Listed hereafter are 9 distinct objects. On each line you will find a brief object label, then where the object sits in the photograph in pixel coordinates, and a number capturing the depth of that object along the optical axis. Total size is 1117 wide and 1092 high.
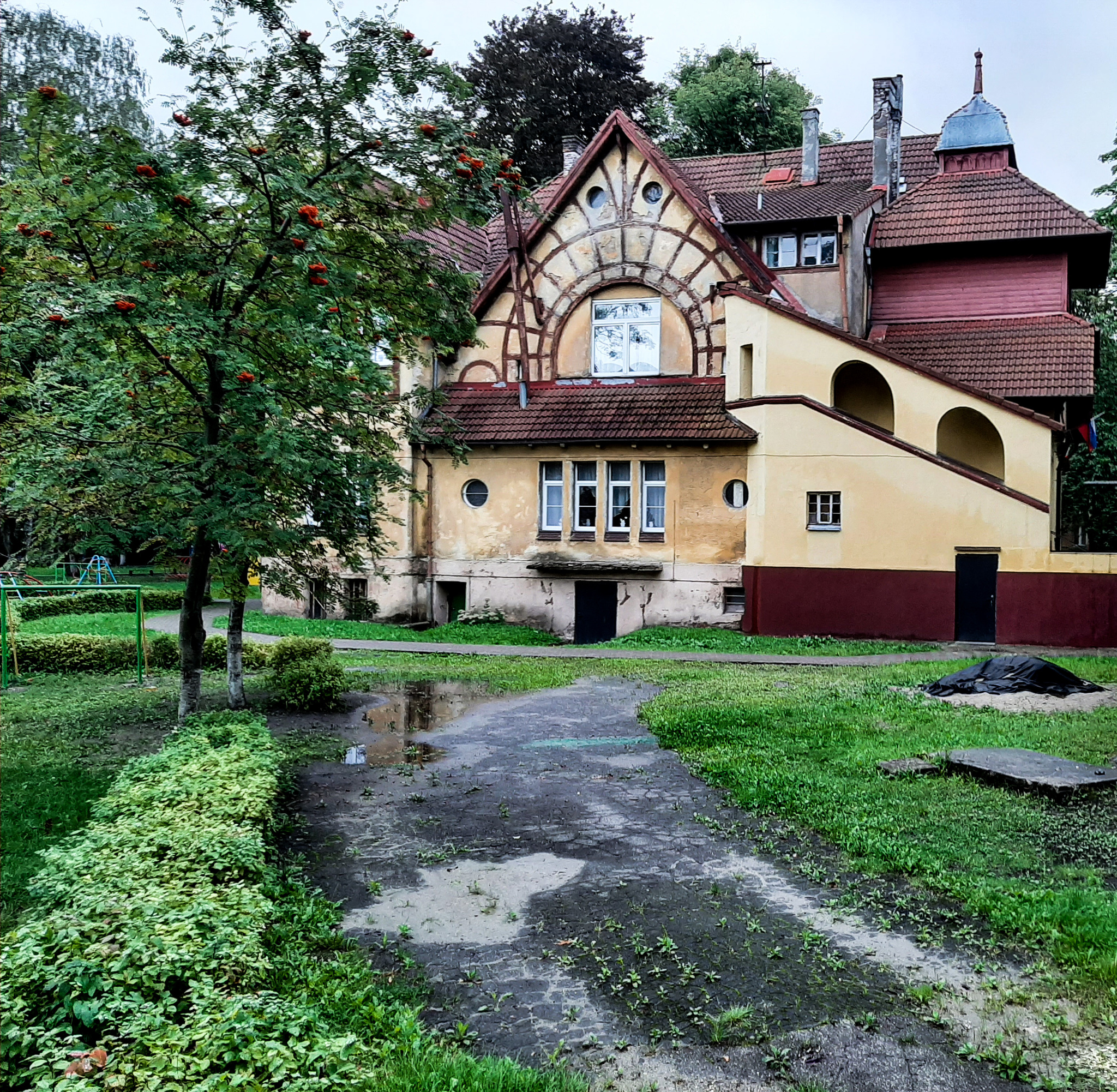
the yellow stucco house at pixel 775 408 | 22.30
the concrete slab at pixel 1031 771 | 9.17
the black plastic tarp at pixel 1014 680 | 14.50
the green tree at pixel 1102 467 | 32.16
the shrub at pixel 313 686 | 14.69
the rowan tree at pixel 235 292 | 9.08
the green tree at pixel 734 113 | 39.00
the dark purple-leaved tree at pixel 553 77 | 36.00
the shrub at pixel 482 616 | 26.25
